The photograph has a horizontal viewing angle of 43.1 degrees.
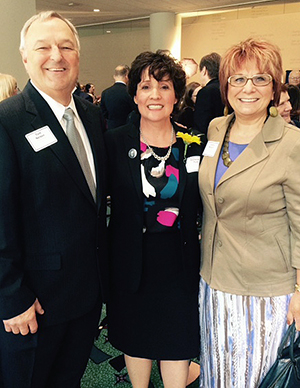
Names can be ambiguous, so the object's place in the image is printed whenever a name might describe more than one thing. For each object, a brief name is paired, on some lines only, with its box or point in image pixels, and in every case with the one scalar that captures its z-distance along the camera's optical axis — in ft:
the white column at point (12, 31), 17.16
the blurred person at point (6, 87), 10.94
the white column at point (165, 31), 36.83
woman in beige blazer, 5.11
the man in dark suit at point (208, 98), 13.20
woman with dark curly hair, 5.94
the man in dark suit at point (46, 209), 4.41
